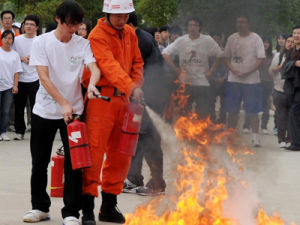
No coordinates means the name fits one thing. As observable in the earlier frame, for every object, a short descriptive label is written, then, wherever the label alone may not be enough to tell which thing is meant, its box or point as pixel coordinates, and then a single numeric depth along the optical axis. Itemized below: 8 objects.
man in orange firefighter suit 7.59
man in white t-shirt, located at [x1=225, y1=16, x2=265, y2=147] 13.75
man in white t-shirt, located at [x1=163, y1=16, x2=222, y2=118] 11.58
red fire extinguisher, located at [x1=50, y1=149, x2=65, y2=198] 9.35
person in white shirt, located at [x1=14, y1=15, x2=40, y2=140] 15.97
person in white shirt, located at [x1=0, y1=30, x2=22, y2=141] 15.88
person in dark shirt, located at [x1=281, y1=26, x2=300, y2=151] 15.33
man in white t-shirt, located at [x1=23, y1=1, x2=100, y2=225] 7.46
